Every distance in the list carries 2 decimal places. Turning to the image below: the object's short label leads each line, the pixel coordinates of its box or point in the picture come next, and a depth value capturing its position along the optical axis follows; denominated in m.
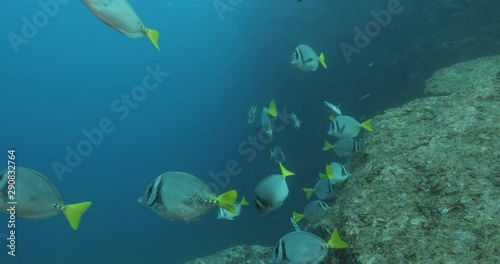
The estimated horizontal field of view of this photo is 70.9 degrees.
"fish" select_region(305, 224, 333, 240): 3.97
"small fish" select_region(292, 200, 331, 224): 5.28
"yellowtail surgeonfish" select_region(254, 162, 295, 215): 3.66
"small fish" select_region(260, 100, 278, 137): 6.98
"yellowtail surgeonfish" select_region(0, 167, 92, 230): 3.03
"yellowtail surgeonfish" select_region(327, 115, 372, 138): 5.30
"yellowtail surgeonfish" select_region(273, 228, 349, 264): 3.13
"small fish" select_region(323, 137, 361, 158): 5.35
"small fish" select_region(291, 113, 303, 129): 7.47
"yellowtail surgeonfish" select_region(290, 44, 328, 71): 5.64
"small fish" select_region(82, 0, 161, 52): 2.43
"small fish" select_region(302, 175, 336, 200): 5.47
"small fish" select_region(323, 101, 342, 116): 6.14
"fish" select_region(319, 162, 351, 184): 5.00
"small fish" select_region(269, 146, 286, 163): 7.66
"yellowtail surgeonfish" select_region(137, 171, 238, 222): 2.83
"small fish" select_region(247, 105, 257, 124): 7.78
